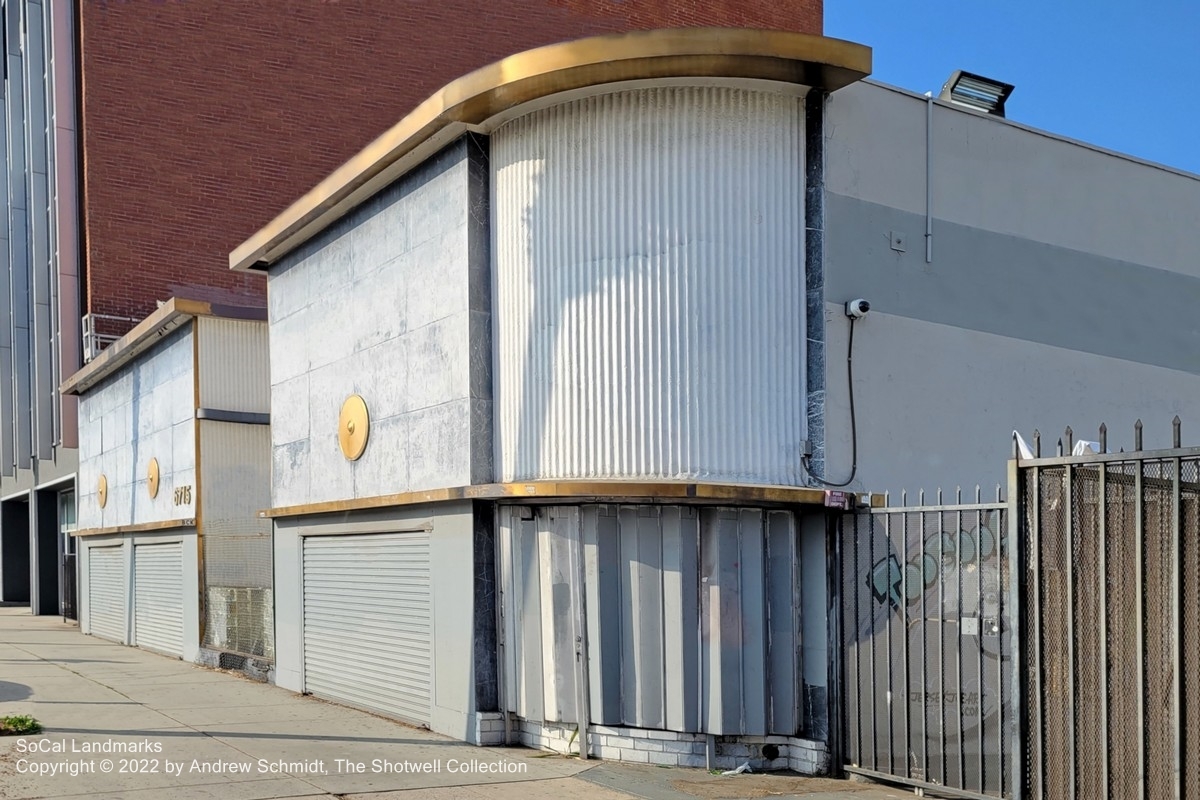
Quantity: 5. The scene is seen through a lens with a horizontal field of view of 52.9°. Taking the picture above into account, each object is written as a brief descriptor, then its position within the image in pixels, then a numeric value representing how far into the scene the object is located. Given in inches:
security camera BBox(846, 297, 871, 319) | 411.5
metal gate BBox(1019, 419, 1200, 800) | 273.7
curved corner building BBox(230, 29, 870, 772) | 392.8
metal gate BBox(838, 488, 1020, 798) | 366.0
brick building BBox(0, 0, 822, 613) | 986.7
